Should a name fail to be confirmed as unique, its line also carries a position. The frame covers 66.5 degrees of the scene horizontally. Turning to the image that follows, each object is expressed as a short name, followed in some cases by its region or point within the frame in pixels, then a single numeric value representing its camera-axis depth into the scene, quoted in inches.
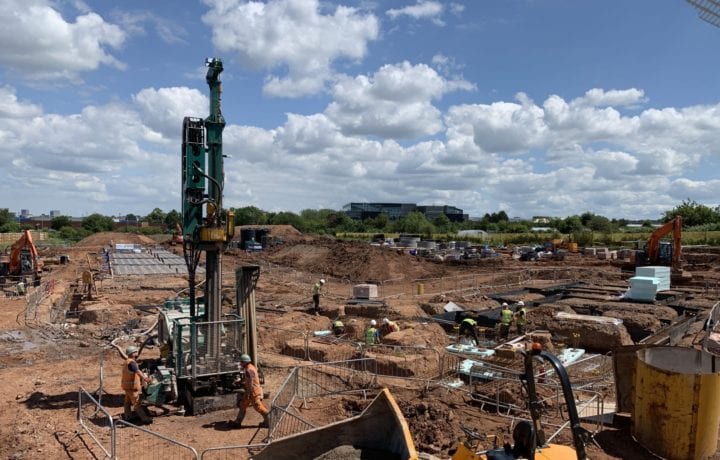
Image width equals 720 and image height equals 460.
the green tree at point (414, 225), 3983.8
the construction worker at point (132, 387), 384.5
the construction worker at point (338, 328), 713.0
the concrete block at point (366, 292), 1061.8
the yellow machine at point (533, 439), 176.4
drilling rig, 411.5
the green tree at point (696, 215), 3179.1
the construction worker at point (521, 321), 690.8
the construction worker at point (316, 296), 914.7
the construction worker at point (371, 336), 607.9
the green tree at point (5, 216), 4030.0
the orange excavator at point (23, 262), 1179.9
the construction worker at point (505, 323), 692.1
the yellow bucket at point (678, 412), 301.4
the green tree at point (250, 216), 4424.2
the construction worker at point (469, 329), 629.6
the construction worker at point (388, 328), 669.3
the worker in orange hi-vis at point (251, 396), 375.9
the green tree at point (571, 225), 3882.6
